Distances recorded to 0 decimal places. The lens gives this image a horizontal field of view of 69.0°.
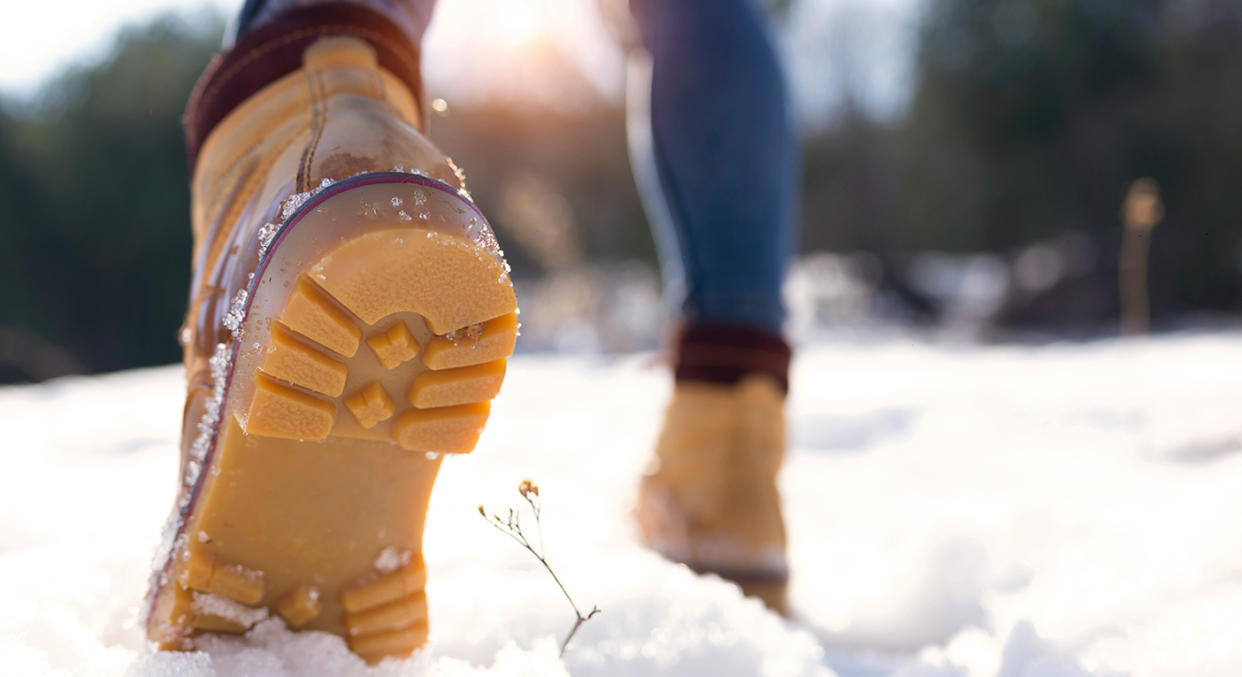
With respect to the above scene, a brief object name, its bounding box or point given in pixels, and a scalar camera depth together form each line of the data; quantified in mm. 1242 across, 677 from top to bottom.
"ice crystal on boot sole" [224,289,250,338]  531
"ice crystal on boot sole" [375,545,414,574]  593
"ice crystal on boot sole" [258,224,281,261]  526
